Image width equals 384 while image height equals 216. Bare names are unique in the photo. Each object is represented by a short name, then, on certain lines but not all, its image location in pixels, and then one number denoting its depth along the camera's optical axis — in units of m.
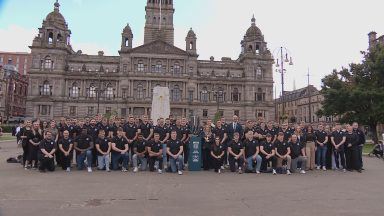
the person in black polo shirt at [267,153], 15.19
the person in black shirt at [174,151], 14.66
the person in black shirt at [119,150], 15.21
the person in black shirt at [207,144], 15.76
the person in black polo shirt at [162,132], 15.62
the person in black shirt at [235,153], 15.16
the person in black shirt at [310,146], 16.23
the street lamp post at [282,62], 26.07
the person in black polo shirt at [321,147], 16.56
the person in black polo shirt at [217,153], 15.26
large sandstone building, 79.25
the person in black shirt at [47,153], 14.20
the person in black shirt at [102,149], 15.06
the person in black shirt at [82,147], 15.13
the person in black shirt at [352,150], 16.16
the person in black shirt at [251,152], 15.03
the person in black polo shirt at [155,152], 14.97
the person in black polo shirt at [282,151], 15.15
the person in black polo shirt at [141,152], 15.21
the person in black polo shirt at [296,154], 15.35
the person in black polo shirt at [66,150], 14.85
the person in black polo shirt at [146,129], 16.55
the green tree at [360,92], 35.97
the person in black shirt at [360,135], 16.39
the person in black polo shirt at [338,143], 16.36
